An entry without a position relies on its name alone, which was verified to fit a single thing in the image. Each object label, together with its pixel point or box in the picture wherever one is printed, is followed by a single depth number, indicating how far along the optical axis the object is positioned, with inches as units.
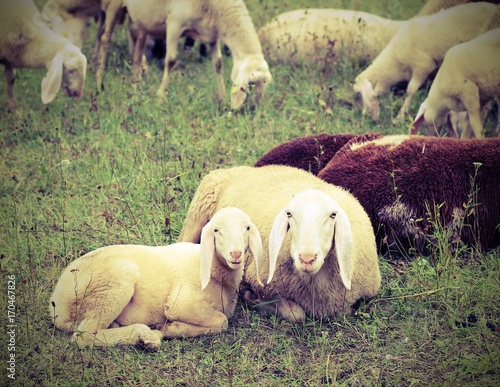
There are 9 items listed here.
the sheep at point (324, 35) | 738.8
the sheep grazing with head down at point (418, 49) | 638.5
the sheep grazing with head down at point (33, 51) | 600.7
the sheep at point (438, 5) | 742.5
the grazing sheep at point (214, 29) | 653.3
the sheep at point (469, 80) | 542.0
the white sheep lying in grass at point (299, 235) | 331.0
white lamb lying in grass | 330.3
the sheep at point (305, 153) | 471.2
